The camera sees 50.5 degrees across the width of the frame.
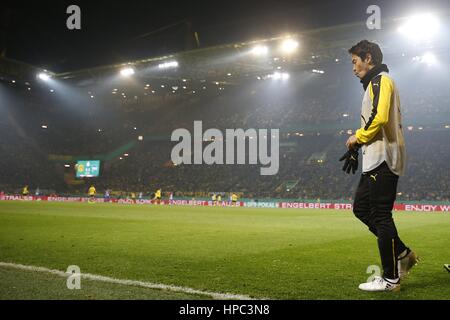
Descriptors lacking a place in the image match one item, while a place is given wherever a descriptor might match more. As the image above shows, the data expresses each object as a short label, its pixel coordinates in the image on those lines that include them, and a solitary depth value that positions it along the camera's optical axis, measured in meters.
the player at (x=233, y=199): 40.16
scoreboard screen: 46.88
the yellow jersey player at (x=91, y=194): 42.01
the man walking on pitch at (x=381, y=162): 4.72
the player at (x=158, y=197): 40.49
